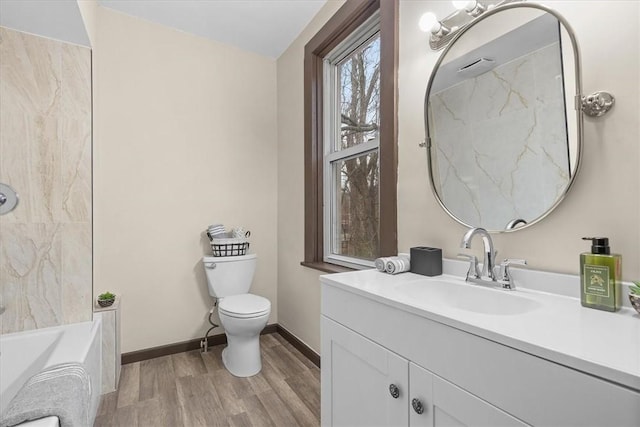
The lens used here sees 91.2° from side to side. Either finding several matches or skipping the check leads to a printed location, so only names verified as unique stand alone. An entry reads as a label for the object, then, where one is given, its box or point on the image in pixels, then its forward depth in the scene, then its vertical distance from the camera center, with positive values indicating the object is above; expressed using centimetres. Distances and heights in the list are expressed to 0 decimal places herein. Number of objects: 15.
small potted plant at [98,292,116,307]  189 -51
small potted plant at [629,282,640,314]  73 -19
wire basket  228 -24
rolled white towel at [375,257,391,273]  131 -21
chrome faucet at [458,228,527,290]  102 -18
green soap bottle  78 -16
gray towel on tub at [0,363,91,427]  86 -54
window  155 +48
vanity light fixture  116 +76
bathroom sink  94 -28
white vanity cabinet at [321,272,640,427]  55 -36
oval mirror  94 +33
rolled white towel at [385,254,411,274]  128 -21
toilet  192 -59
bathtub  141 -66
